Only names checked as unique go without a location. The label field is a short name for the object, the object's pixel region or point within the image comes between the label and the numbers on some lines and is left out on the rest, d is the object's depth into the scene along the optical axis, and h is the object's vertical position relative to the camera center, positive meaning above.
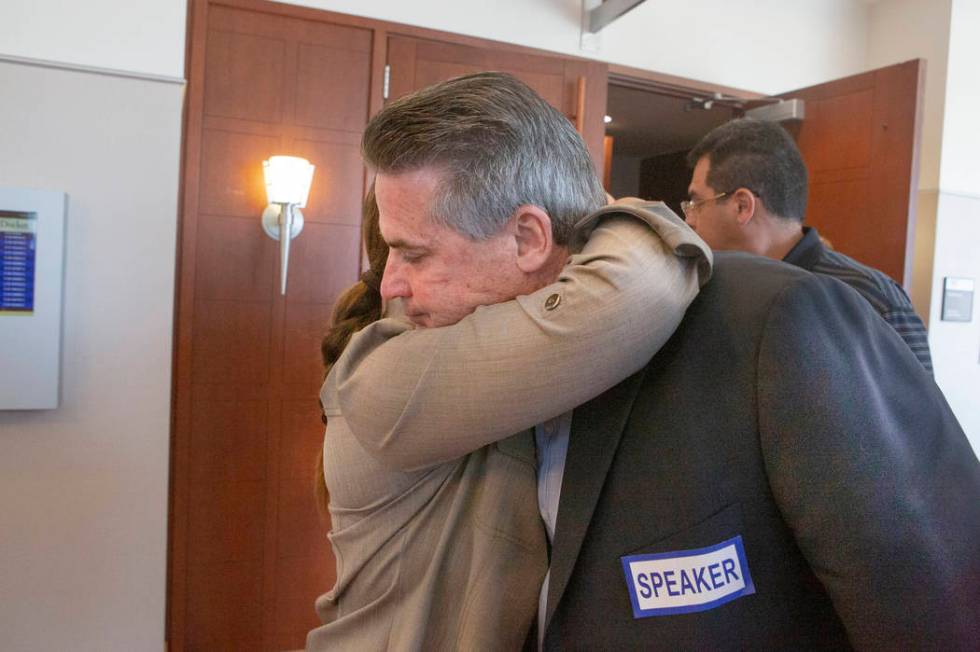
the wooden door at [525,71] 2.98 +0.93
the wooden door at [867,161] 2.90 +0.64
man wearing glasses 2.21 +0.34
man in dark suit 0.66 -0.15
